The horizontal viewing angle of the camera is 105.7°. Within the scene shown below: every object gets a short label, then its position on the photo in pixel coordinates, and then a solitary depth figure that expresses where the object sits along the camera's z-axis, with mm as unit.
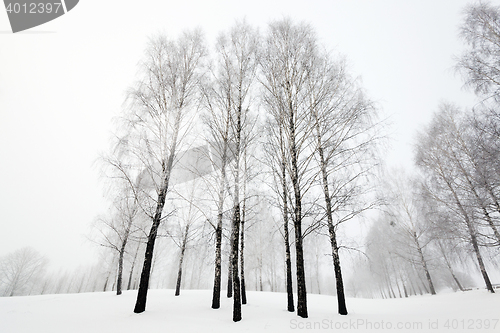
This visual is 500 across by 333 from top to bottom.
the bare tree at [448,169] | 9953
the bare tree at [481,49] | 6645
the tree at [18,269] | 29328
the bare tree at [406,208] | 15211
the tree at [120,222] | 11172
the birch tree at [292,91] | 5598
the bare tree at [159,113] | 6707
